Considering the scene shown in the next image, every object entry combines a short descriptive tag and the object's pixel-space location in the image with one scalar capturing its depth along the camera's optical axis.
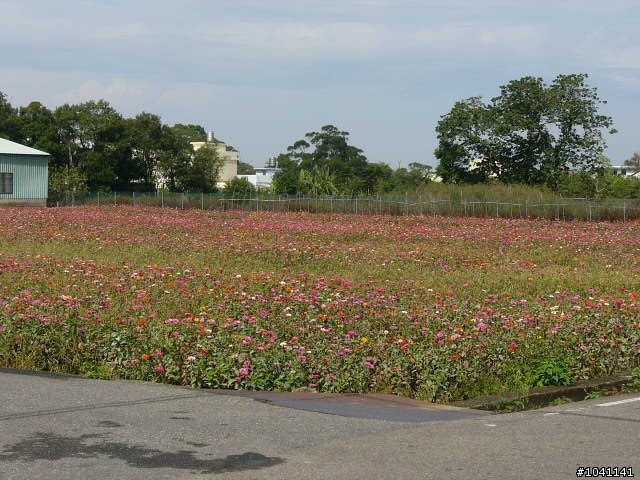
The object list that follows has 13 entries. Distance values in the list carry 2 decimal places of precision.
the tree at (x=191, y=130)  136.56
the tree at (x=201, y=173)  90.19
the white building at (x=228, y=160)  144.75
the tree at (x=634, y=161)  192.12
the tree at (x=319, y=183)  82.88
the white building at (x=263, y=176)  156.18
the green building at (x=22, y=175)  59.56
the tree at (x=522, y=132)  71.25
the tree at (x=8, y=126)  79.69
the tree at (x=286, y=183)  99.50
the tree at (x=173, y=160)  87.62
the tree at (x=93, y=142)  79.56
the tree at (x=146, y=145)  84.56
